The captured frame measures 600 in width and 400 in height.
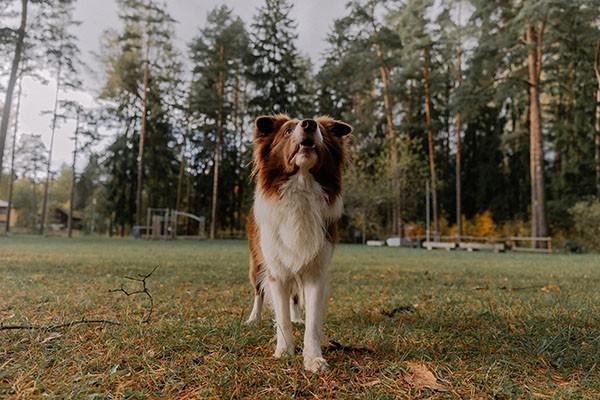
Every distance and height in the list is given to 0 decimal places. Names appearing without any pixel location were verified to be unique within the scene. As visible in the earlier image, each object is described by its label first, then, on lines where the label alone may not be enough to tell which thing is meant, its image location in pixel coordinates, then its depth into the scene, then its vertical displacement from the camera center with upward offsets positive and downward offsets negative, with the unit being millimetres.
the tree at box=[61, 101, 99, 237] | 29581 +6735
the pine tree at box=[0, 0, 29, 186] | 15844 +6061
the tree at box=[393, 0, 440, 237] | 24953 +11387
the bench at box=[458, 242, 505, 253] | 18797 -615
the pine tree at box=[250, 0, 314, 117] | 29656 +12057
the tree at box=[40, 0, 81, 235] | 18875 +8639
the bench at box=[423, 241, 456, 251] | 20422 -683
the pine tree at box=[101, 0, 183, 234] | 26203 +8604
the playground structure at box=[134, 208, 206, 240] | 24391 -445
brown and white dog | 2430 +67
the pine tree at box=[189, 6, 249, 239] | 29031 +11247
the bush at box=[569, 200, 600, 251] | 17453 +616
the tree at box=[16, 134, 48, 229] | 31528 +5237
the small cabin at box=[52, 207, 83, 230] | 53622 +251
